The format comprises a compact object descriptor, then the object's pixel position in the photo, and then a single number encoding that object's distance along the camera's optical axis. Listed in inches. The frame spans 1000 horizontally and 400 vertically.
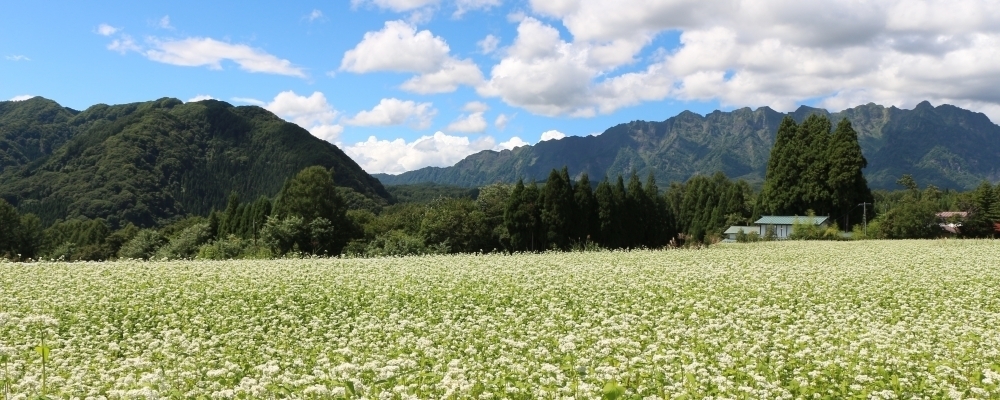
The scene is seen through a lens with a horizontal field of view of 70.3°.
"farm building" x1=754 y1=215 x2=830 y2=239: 2696.9
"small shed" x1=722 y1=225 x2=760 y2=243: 2973.7
